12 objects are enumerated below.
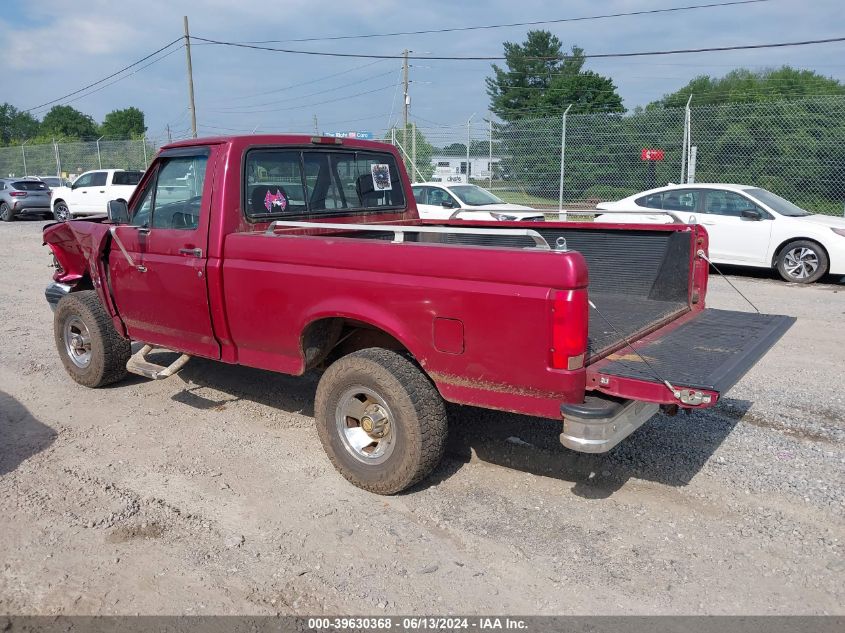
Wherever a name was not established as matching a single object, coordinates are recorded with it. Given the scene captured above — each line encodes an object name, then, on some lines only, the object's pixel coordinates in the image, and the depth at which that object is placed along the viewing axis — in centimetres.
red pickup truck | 337
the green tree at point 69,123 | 8225
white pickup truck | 2280
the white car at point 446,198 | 1470
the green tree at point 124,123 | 8988
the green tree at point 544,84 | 4369
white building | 2031
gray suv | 2522
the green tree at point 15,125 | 8850
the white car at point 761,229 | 1082
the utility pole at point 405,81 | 2852
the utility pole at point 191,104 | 3041
